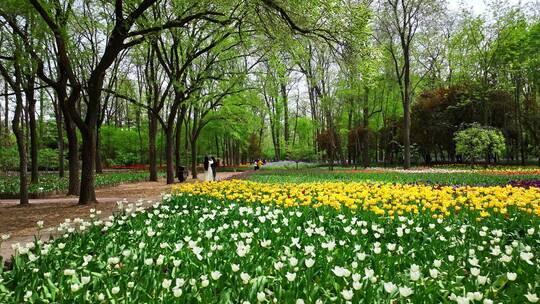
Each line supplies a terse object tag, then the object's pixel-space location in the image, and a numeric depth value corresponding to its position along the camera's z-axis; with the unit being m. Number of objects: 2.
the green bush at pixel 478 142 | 23.22
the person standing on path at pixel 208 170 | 19.49
